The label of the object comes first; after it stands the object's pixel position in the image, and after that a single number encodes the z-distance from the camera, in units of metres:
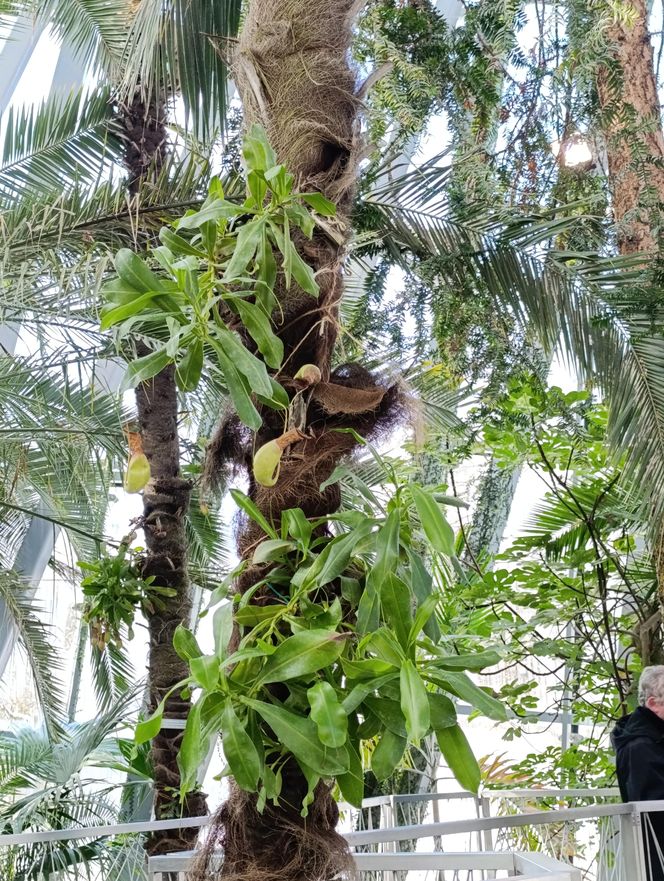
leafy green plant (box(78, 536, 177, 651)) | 3.94
